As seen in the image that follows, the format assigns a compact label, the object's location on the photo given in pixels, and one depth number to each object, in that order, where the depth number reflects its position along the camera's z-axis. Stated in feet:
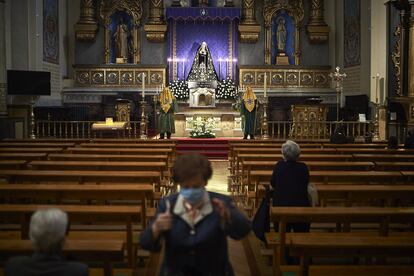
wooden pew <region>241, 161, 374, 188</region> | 27.30
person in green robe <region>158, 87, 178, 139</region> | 55.93
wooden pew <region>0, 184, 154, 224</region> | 18.81
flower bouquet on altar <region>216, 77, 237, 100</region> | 70.54
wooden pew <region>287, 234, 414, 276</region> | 13.43
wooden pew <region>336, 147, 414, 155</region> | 34.04
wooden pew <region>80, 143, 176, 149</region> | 38.94
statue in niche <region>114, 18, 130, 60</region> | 76.89
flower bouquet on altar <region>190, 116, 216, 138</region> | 59.52
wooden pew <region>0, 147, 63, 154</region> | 34.43
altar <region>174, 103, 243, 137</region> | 64.23
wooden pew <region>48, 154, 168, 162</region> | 30.42
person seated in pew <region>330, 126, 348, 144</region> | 40.83
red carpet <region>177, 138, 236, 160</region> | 54.65
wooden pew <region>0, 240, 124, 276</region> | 12.64
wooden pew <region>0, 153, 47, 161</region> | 30.96
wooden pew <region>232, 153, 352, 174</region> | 30.30
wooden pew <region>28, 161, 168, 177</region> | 26.91
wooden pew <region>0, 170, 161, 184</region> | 23.09
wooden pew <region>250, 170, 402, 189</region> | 23.44
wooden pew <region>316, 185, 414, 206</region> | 19.42
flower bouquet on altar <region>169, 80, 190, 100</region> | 69.67
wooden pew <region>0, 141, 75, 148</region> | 38.74
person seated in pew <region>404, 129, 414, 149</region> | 37.86
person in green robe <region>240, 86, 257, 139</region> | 55.52
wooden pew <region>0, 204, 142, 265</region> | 15.80
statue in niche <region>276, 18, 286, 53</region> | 77.41
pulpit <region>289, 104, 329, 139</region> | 58.18
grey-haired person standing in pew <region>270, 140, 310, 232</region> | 18.93
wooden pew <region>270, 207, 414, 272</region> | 15.81
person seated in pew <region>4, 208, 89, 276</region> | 9.21
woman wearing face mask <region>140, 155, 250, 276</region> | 9.99
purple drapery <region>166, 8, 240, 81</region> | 76.74
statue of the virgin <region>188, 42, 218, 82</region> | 74.15
